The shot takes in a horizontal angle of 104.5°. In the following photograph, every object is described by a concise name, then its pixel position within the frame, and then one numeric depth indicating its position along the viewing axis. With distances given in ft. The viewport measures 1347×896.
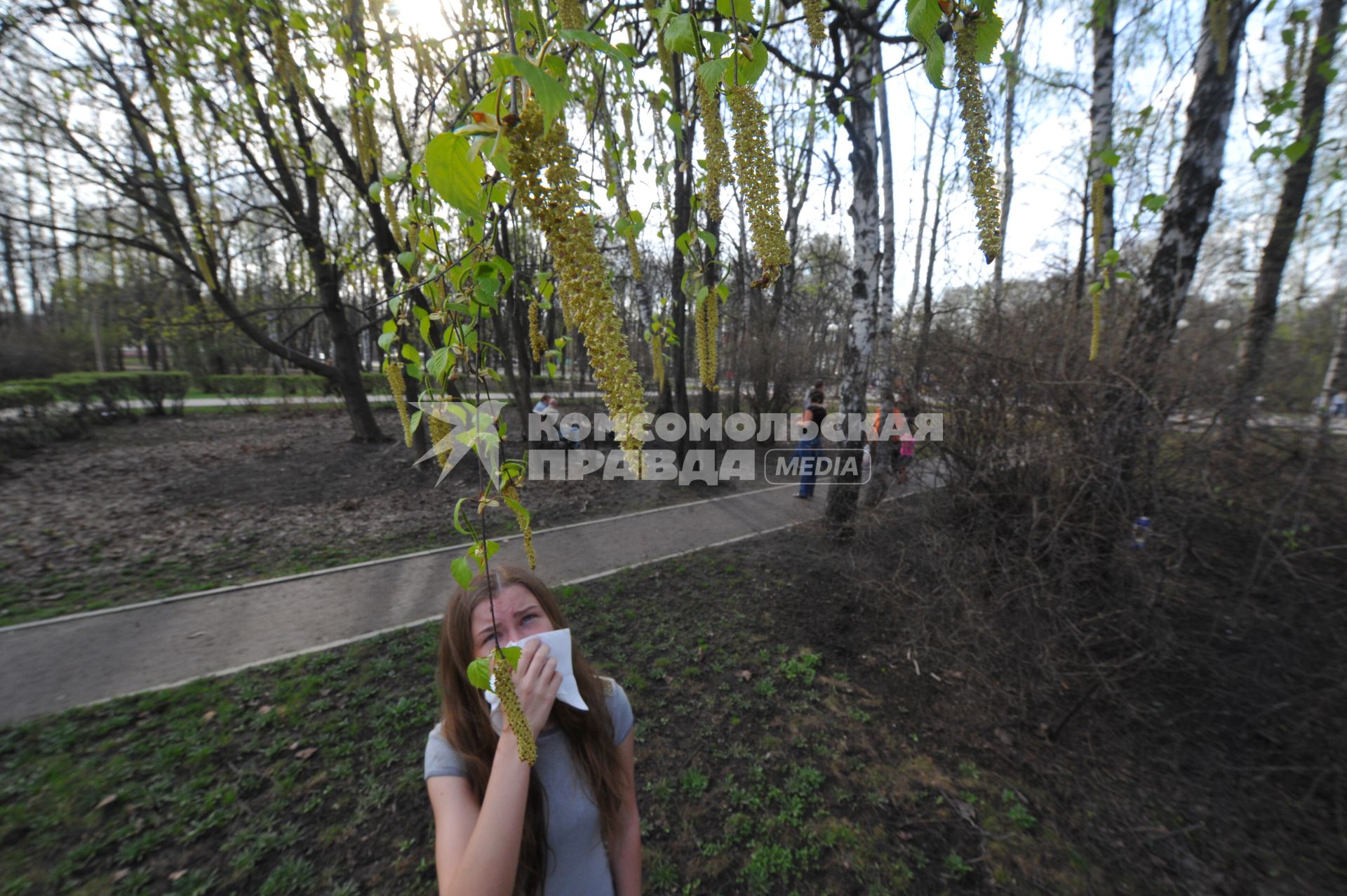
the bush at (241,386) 70.59
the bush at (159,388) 54.11
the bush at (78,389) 45.73
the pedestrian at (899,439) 16.71
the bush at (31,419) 37.17
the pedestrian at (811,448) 29.86
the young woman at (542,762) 4.88
